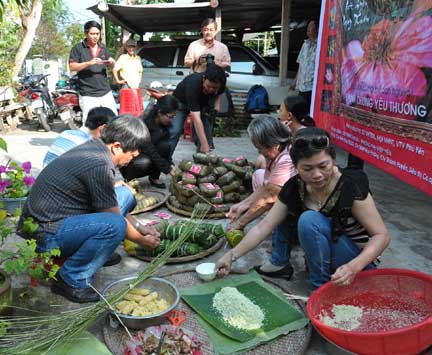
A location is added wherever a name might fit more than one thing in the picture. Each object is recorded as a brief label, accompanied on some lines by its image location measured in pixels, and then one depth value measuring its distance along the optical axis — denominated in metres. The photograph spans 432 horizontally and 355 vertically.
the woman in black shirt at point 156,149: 4.30
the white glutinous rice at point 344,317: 2.08
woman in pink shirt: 2.70
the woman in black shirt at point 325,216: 2.08
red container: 1.77
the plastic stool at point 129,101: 7.32
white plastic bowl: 2.62
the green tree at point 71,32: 29.85
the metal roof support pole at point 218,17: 8.49
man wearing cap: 7.68
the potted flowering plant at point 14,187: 3.37
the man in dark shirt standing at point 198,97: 4.37
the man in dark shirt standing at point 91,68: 5.50
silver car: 9.14
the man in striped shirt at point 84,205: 2.32
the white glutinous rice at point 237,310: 2.21
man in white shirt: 5.91
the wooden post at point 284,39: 8.37
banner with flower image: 2.55
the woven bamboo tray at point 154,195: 3.93
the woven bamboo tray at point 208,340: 2.05
